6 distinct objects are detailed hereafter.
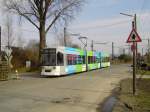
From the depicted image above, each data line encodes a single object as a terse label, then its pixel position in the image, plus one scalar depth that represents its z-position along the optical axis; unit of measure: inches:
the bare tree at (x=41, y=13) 823.6
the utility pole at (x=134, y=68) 308.9
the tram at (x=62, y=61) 596.8
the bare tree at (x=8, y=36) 1106.3
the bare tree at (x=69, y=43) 1504.7
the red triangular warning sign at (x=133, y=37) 295.1
